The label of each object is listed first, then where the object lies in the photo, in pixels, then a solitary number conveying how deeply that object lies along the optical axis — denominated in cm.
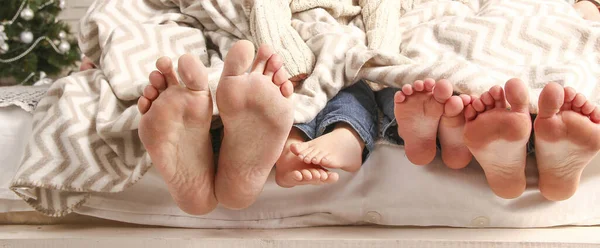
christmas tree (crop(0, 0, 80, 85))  173
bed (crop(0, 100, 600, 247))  71
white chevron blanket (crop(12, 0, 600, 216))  75
